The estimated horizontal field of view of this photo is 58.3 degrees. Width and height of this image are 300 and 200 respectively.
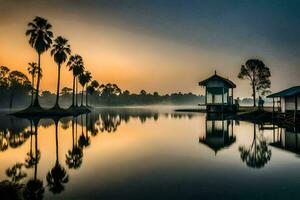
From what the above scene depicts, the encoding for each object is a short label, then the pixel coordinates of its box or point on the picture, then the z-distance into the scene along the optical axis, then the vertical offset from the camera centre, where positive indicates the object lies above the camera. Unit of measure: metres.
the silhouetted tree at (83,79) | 94.92 +9.75
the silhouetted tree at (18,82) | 111.65 +10.06
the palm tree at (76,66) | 83.21 +12.82
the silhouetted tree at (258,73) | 72.19 +9.56
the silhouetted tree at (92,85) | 115.46 +10.09
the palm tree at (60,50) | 66.56 +14.01
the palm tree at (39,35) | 58.44 +15.53
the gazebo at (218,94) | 59.59 +3.34
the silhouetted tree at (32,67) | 88.12 +12.33
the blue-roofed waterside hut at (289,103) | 34.69 +0.83
